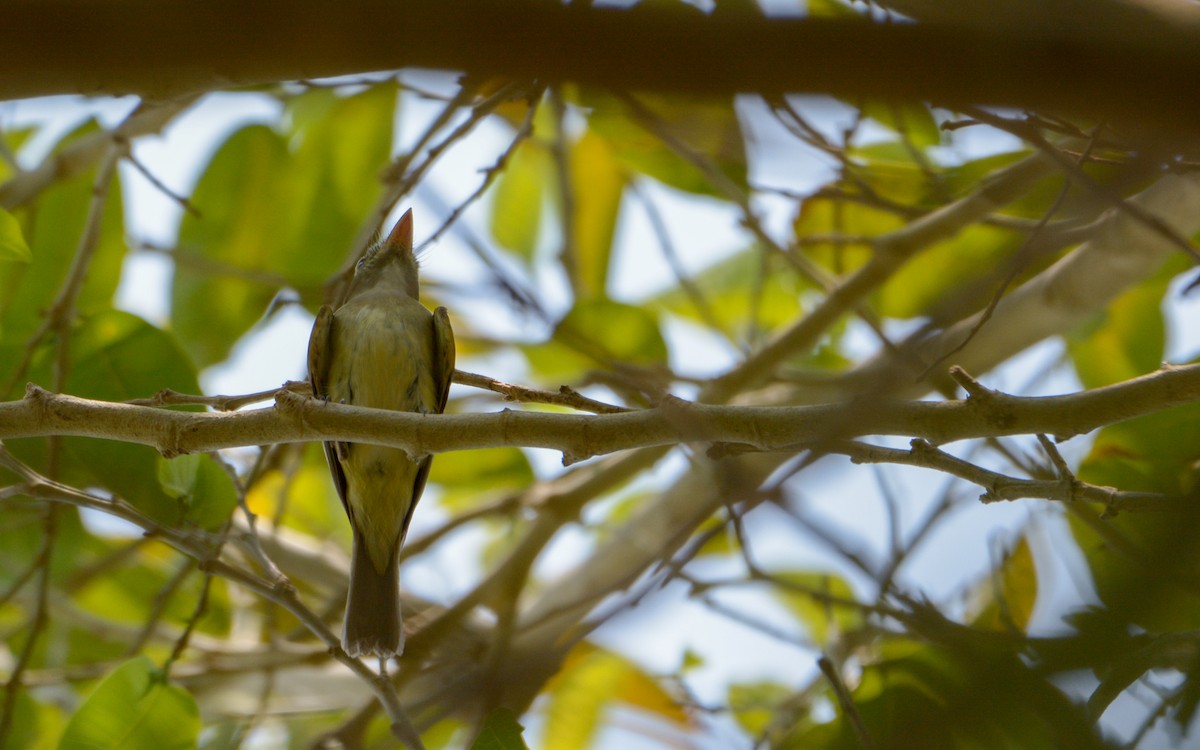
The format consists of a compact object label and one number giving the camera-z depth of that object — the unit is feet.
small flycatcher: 27.45
